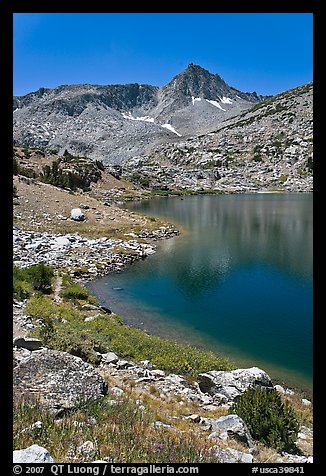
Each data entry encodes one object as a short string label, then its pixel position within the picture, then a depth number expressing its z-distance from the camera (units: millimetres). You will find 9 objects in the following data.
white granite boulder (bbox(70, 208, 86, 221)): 41156
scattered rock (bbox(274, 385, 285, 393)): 11022
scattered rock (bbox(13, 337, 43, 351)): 9664
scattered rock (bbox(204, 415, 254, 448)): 6359
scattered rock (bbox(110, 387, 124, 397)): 8039
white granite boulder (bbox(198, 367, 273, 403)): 9578
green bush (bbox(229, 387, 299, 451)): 6734
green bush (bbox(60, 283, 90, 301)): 19125
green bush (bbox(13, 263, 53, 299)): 18525
